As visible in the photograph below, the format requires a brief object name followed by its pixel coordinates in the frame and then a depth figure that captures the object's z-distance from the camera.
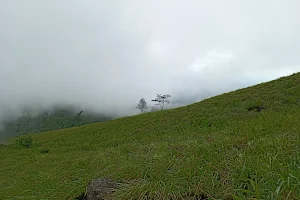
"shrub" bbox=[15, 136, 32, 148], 34.16
